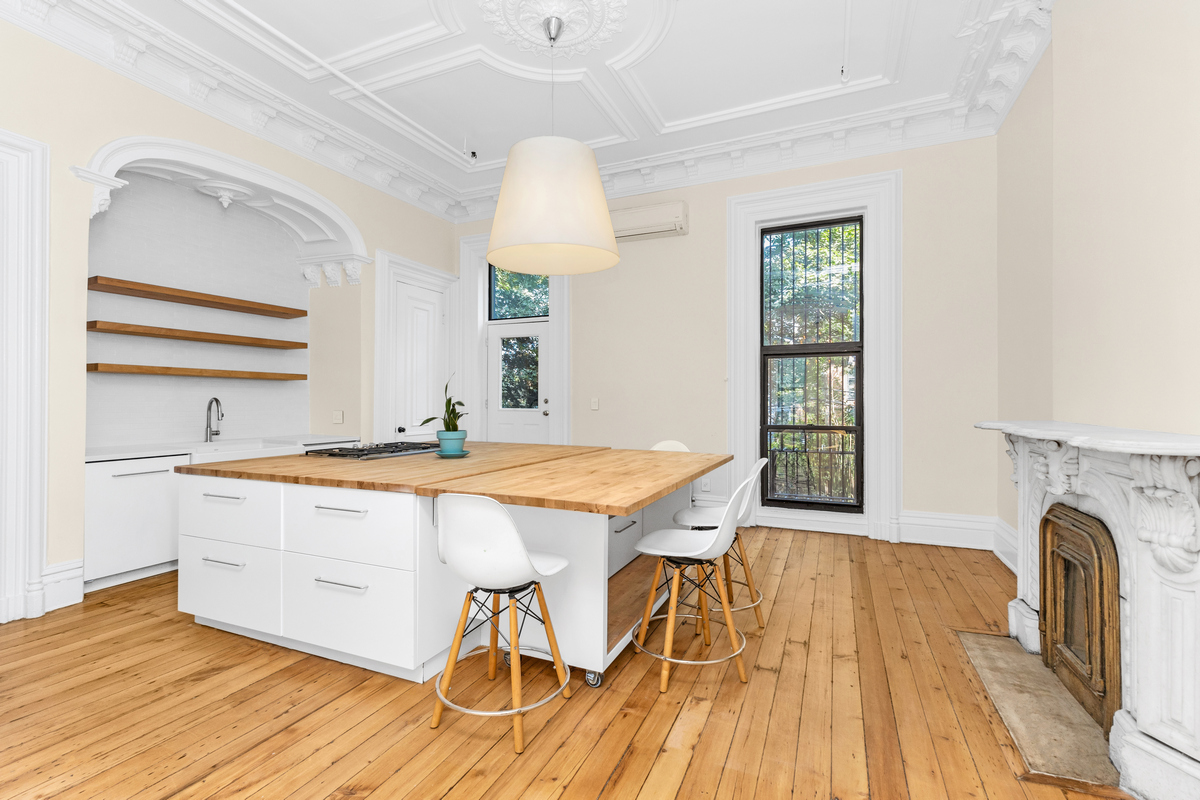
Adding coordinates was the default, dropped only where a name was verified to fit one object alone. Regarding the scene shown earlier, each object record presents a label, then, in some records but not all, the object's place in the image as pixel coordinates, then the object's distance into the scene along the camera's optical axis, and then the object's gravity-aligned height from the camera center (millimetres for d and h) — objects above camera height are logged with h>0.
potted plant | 2918 -184
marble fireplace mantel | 1444 -540
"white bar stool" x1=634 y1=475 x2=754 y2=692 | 2086 -582
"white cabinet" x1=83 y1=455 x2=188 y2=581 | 3119 -670
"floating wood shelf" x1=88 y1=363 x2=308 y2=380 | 3577 +188
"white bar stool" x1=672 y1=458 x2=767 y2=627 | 2645 -581
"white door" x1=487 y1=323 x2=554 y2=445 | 5621 +150
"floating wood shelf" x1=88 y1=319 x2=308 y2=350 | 3549 +447
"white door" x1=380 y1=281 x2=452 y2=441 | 5270 +399
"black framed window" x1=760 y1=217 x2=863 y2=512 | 4578 +286
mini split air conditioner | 4852 +1543
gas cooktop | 2876 -280
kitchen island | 2035 -587
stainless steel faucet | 4203 -203
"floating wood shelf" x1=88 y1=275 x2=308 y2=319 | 3559 +713
